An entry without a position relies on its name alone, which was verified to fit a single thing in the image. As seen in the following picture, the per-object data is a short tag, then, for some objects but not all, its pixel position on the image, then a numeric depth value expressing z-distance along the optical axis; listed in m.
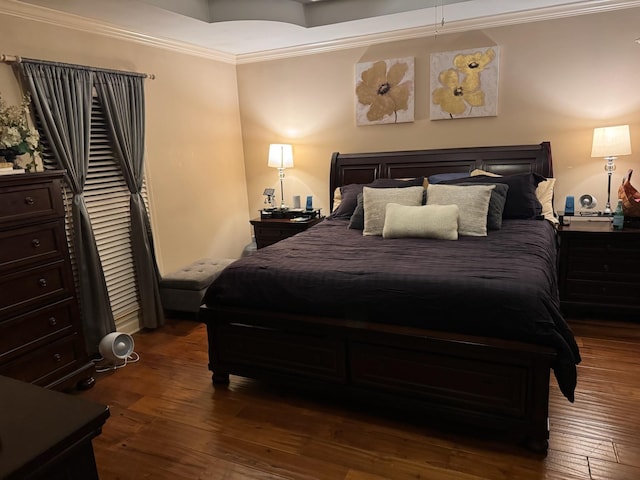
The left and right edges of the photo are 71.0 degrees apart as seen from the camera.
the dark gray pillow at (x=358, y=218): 3.64
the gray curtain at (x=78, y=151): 3.04
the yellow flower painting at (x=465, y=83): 4.04
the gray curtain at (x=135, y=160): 3.52
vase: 2.58
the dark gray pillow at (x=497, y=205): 3.28
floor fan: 3.15
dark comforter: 2.09
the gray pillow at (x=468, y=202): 3.16
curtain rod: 2.83
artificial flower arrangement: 2.56
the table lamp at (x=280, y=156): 4.73
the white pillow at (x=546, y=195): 3.76
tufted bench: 3.88
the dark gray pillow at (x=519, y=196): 3.54
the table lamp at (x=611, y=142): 3.47
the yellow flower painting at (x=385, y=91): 4.34
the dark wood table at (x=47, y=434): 0.77
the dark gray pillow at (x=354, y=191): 3.93
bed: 2.10
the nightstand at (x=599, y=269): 3.35
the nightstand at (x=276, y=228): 4.54
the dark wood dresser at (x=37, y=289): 2.46
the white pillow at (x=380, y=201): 3.43
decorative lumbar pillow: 3.08
